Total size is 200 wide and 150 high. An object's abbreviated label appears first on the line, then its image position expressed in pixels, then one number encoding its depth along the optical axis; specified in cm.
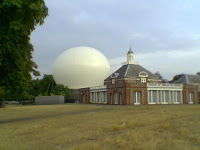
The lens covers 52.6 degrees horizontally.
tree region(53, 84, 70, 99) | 6318
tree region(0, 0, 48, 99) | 1236
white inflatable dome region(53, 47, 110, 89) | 6650
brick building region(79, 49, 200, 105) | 3900
